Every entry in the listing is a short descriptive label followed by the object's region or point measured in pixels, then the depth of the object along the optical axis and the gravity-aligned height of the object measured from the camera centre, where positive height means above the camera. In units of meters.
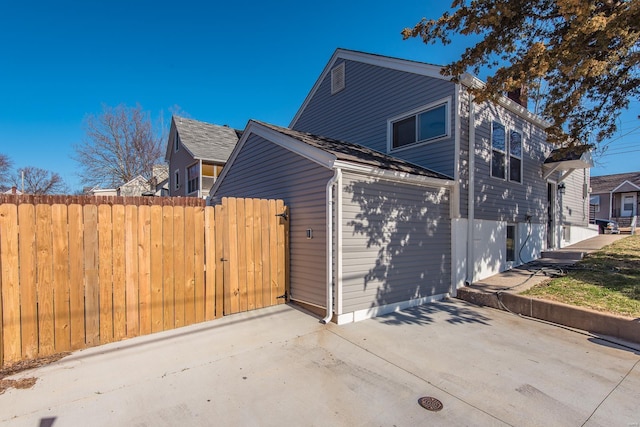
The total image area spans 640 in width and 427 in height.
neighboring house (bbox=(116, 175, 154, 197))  24.14 +1.87
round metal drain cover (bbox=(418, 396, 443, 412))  2.85 -1.85
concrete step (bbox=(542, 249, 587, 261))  9.23 -1.47
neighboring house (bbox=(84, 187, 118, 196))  21.92 +1.37
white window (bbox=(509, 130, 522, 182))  8.79 +1.51
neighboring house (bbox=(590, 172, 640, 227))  24.61 +0.85
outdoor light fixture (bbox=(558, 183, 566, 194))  11.66 +0.75
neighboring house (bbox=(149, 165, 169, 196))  23.71 +2.40
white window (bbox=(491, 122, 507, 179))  8.12 +1.54
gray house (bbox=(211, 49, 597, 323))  5.29 +0.54
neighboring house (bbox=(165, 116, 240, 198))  16.25 +3.15
